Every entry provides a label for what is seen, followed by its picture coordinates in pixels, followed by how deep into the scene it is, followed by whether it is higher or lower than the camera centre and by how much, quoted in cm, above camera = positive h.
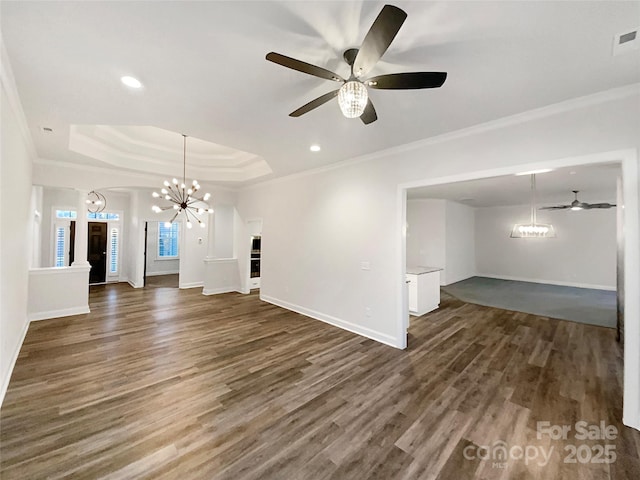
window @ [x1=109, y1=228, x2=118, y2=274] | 892 -35
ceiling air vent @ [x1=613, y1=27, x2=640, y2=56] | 175 +143
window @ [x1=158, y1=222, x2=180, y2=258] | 1066 +6
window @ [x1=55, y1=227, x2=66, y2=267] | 782 -18
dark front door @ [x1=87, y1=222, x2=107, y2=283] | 859 -35
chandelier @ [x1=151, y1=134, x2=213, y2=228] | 522 +114
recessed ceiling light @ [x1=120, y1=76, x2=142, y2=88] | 235 +147
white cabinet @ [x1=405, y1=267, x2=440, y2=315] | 539 -96
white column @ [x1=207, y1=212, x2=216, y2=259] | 772 +12
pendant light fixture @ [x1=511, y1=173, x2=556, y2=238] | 696 +43
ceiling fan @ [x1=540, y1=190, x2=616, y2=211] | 709 +113
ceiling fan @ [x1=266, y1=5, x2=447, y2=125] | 137 +111
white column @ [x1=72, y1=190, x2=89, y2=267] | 539 +22
